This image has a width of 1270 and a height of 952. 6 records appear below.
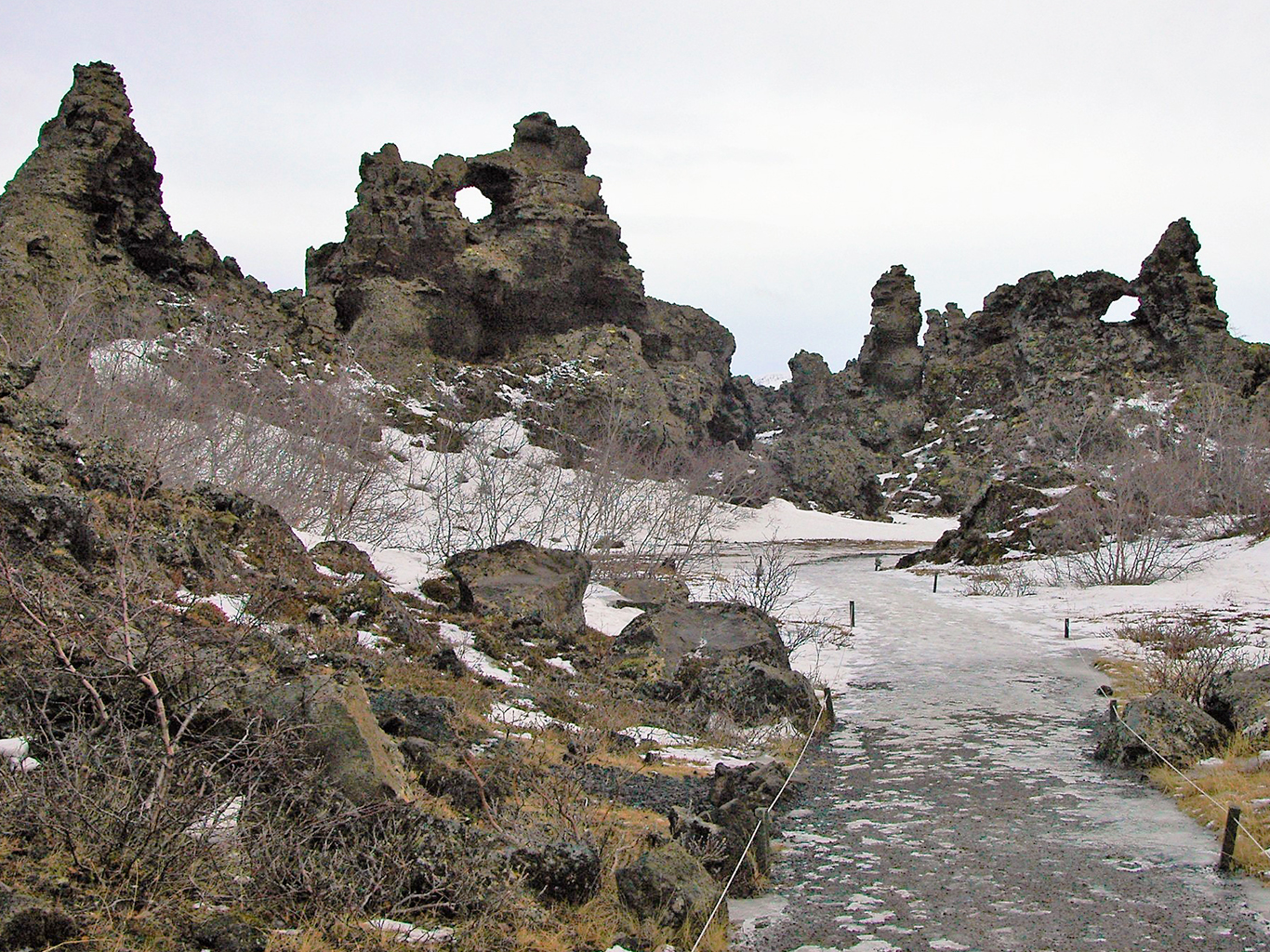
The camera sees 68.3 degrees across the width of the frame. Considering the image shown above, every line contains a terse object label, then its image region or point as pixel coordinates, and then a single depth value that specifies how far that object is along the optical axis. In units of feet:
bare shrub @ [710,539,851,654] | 57.18
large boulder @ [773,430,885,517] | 211.00
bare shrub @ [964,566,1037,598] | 81.10
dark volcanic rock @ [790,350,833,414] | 370.24
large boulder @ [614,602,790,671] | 42.50
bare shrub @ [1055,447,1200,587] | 81.46
